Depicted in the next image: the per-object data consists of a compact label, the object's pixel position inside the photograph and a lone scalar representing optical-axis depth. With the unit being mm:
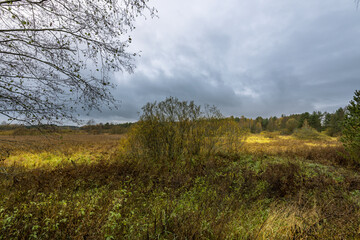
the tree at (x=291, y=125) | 54094
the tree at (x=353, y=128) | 7219
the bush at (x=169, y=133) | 8125
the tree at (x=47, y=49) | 3191
